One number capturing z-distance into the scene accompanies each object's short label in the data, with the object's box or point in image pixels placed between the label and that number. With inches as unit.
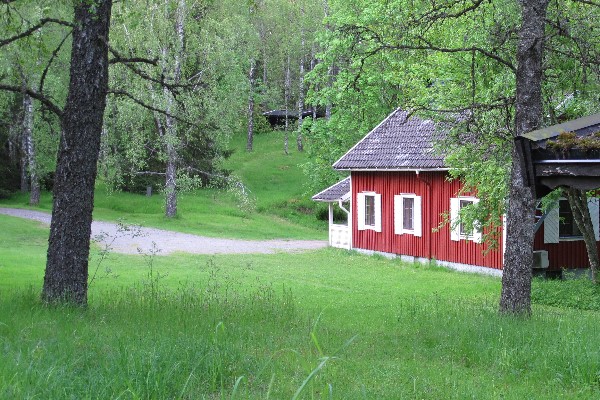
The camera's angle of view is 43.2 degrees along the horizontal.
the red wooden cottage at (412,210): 935.7
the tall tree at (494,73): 439.8
